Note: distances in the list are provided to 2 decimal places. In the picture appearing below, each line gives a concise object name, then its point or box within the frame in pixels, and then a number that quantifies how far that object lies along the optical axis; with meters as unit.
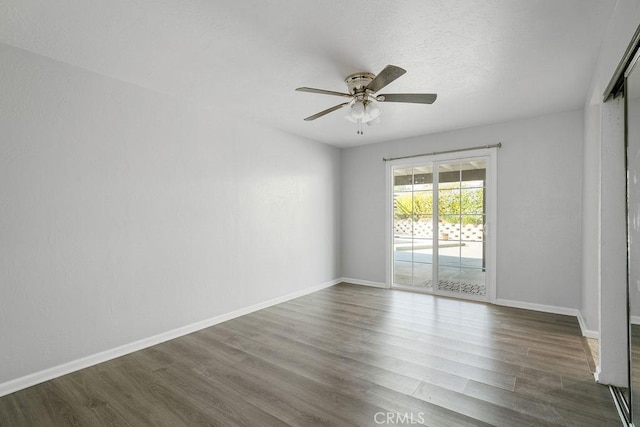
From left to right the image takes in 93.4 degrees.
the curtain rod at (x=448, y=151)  4.24
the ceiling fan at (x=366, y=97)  2.35
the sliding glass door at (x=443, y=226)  4.44
